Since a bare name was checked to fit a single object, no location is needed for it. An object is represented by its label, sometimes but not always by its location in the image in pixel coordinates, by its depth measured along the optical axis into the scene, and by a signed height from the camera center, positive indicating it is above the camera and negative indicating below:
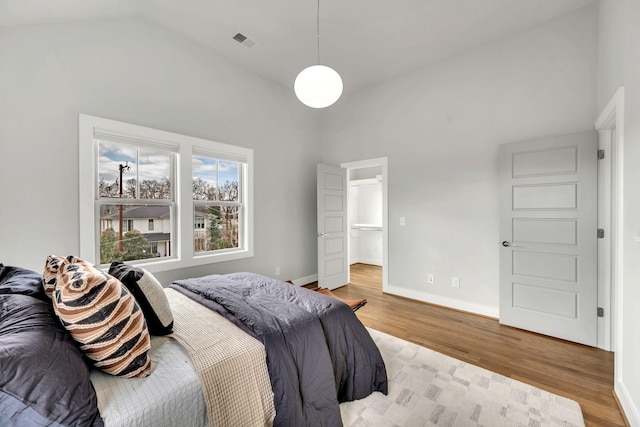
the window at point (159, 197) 2.50 +0.16
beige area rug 1.60 -1.25
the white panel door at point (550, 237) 2.47 -0.26
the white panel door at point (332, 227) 4.07 -0.26
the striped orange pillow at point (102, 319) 0.97 -0.41
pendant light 1.95 +0.93
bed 0.81 -0.66
